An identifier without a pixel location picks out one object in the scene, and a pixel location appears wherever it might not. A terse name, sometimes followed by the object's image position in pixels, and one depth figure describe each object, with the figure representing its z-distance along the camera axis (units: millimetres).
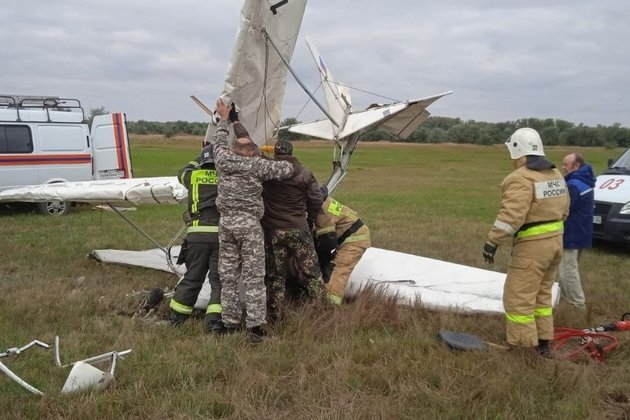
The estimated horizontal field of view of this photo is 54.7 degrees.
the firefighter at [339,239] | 6059
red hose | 4918
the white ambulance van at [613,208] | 9578
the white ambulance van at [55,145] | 14031
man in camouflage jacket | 5363
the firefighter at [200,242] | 5758
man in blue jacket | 6531
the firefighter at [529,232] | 4707
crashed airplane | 6086
